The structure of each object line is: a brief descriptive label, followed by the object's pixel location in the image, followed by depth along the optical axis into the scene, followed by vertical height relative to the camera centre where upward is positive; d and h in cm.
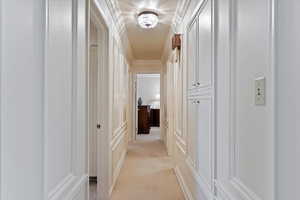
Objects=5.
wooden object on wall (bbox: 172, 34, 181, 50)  274 +82
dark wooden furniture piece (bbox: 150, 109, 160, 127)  924 -77
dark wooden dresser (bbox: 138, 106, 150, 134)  720 -71
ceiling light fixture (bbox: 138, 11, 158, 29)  279 +117
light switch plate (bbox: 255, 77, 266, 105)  81 +4
